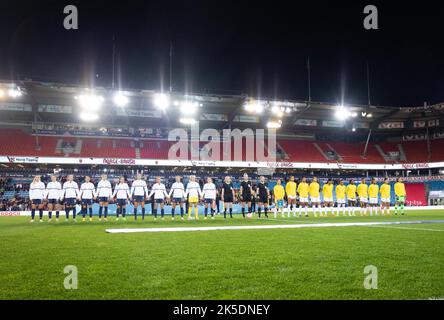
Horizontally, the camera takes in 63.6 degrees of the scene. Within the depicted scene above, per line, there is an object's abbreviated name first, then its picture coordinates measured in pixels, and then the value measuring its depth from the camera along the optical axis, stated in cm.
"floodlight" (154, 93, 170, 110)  3039
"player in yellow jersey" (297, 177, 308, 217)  1820
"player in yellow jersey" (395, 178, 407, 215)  2034
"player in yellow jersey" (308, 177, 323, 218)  1848
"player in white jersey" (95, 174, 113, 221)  1532
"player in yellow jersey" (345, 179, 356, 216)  1975
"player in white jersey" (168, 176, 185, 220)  1627
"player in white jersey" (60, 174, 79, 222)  1519
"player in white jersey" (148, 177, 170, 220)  1606
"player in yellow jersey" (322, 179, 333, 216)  1866
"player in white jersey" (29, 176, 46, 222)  1518
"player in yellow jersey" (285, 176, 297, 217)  1766
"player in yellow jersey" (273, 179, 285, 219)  1777
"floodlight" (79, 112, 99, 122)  3462
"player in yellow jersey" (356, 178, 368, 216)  2020
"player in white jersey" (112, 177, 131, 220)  1562
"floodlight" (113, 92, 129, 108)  2956
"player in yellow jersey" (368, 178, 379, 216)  2011
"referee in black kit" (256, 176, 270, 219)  1736
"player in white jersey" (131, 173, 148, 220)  1571
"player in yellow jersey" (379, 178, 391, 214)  2023
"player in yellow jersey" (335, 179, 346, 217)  1966
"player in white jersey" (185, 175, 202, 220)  1623
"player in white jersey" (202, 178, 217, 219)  1675
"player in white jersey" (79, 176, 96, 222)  1540
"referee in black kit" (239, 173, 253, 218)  1717
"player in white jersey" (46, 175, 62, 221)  1524
